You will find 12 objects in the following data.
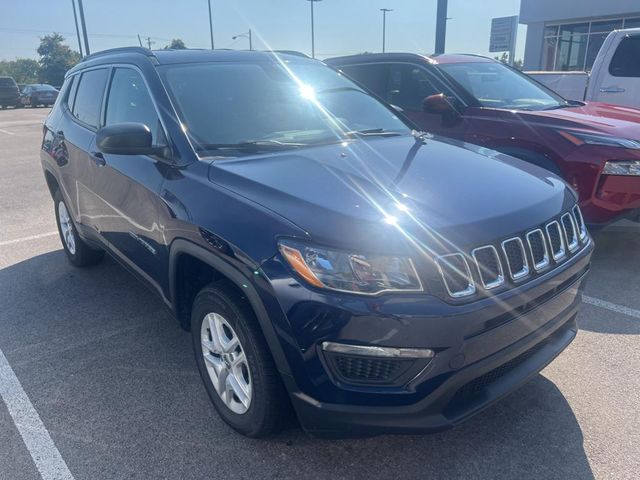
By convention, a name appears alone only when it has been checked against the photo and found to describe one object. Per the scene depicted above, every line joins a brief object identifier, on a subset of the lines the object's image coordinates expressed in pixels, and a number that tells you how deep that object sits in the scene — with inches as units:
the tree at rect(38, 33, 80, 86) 2588.6
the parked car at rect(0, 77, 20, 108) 1243.2
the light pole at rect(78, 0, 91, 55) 895.1
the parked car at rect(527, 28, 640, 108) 297.4
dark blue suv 79.1
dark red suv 167.2
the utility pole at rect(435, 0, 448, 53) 477.1
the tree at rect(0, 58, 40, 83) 3367.9
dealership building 800.3
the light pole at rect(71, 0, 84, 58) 1162.8
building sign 696.4
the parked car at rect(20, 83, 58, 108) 1261.1
